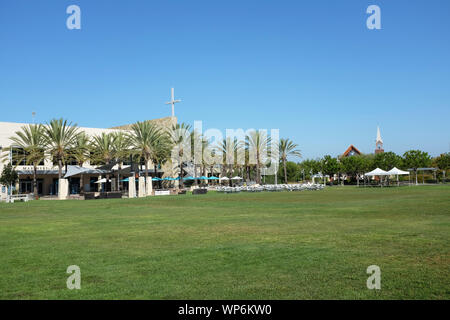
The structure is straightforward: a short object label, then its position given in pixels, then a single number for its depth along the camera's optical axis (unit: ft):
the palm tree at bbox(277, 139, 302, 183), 234.58
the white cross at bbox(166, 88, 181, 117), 229.66
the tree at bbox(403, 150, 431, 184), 216.95
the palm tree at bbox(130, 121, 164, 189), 163.53
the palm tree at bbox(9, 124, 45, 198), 153.17
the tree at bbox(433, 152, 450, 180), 231.52
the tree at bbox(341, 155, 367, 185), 250.16
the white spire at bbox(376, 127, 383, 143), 437.99
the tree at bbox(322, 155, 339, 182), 262.26
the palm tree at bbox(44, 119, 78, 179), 153.58
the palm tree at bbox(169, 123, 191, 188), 193.26
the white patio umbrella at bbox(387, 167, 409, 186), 179.11
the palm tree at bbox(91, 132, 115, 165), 175.57
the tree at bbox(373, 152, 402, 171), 226.17
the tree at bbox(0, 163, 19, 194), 140.15
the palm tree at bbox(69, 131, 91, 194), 163.32
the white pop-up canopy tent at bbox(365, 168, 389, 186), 179.93
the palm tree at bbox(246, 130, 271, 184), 212.64
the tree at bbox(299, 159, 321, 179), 275.59
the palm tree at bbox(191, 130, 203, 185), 198.49
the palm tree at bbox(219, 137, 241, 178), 228.43
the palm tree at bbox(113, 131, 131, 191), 170.04
